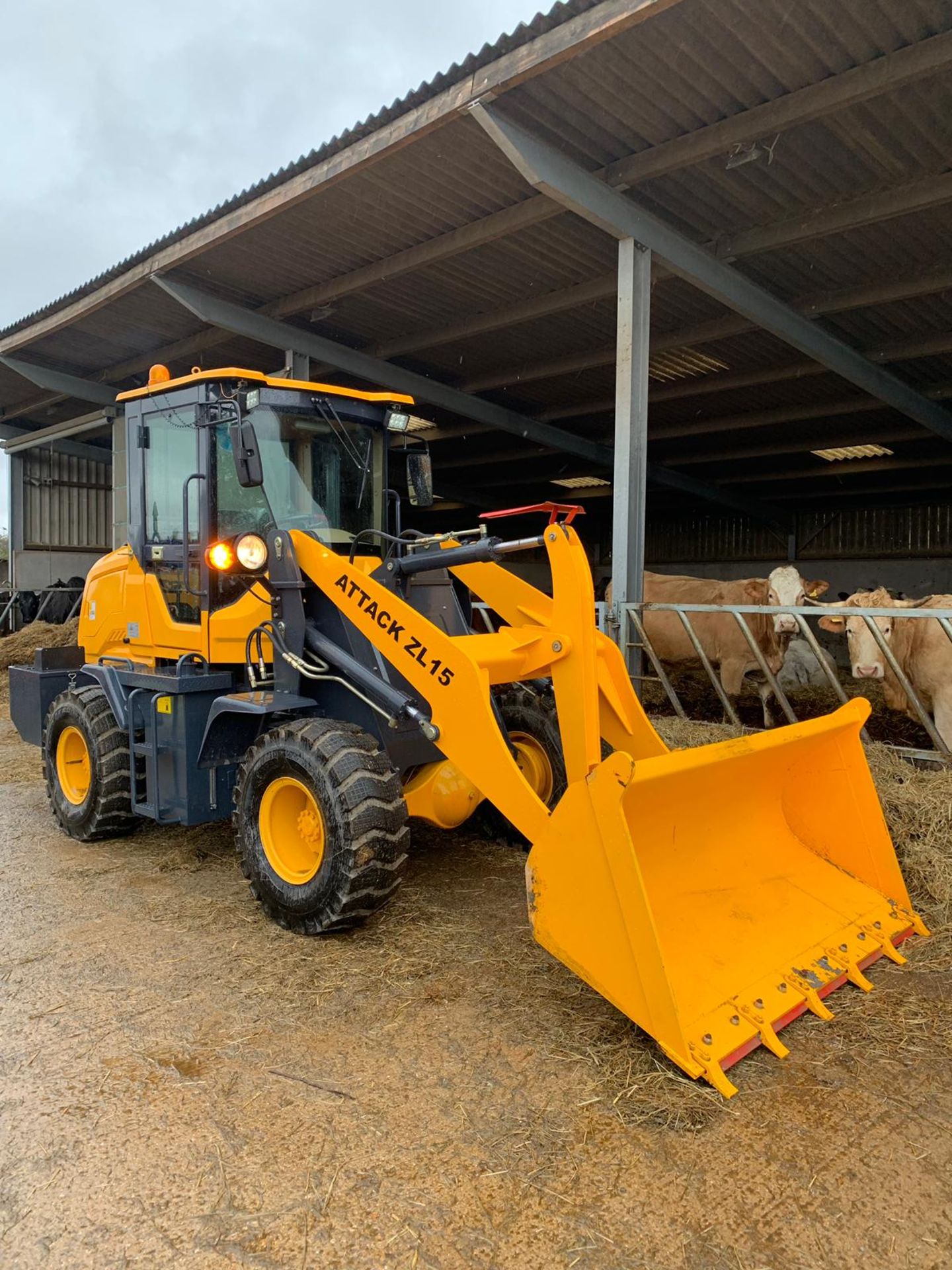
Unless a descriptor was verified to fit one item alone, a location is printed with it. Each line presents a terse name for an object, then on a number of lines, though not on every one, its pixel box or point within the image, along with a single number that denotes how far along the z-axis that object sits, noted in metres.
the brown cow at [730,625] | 7.44
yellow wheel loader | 2.78
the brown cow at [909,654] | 5.55
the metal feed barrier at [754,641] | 5.08
